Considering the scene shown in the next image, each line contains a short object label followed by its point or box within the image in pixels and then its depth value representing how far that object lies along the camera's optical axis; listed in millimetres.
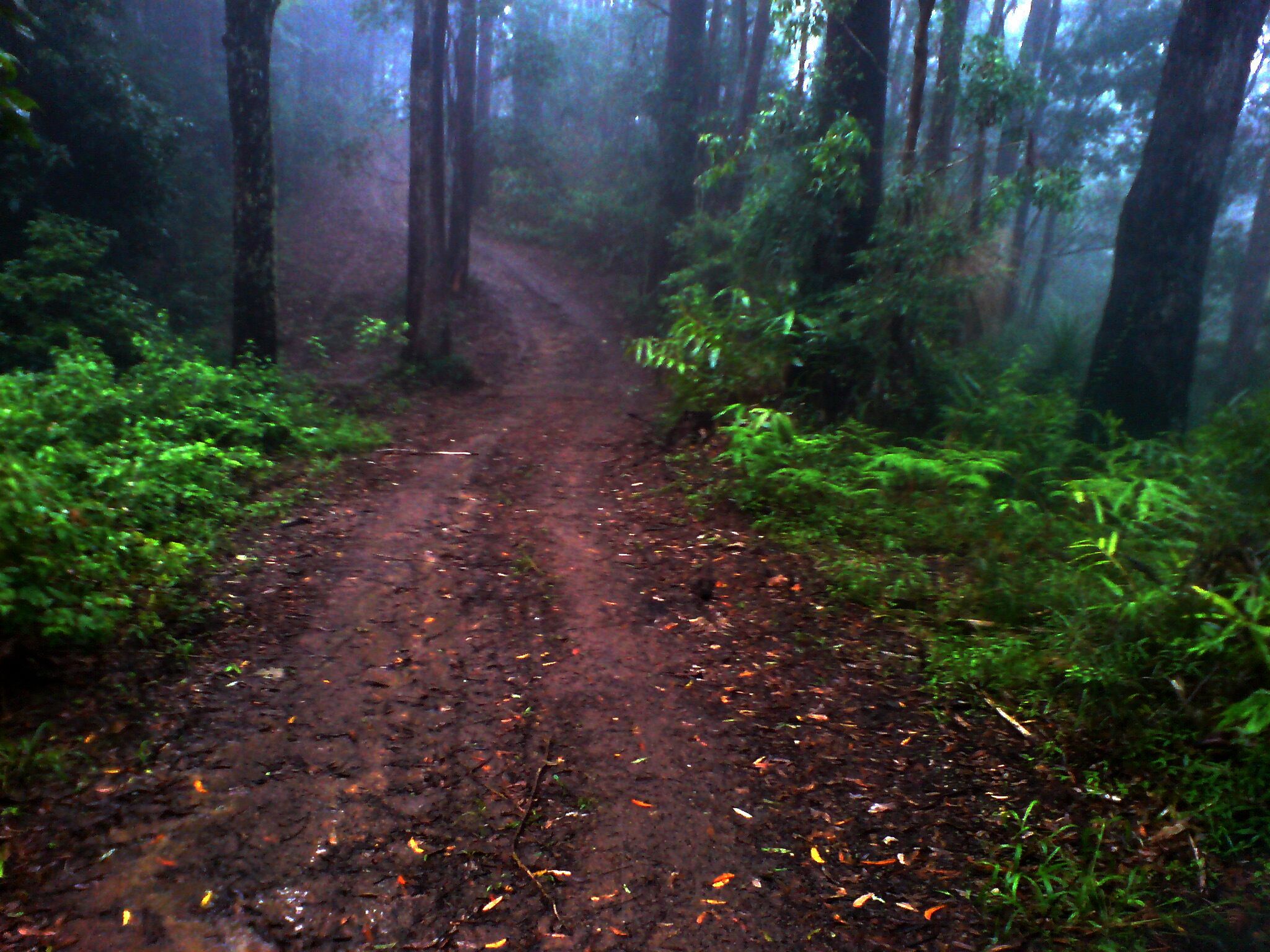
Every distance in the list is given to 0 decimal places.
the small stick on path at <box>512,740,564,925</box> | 3088
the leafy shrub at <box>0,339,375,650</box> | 3896
